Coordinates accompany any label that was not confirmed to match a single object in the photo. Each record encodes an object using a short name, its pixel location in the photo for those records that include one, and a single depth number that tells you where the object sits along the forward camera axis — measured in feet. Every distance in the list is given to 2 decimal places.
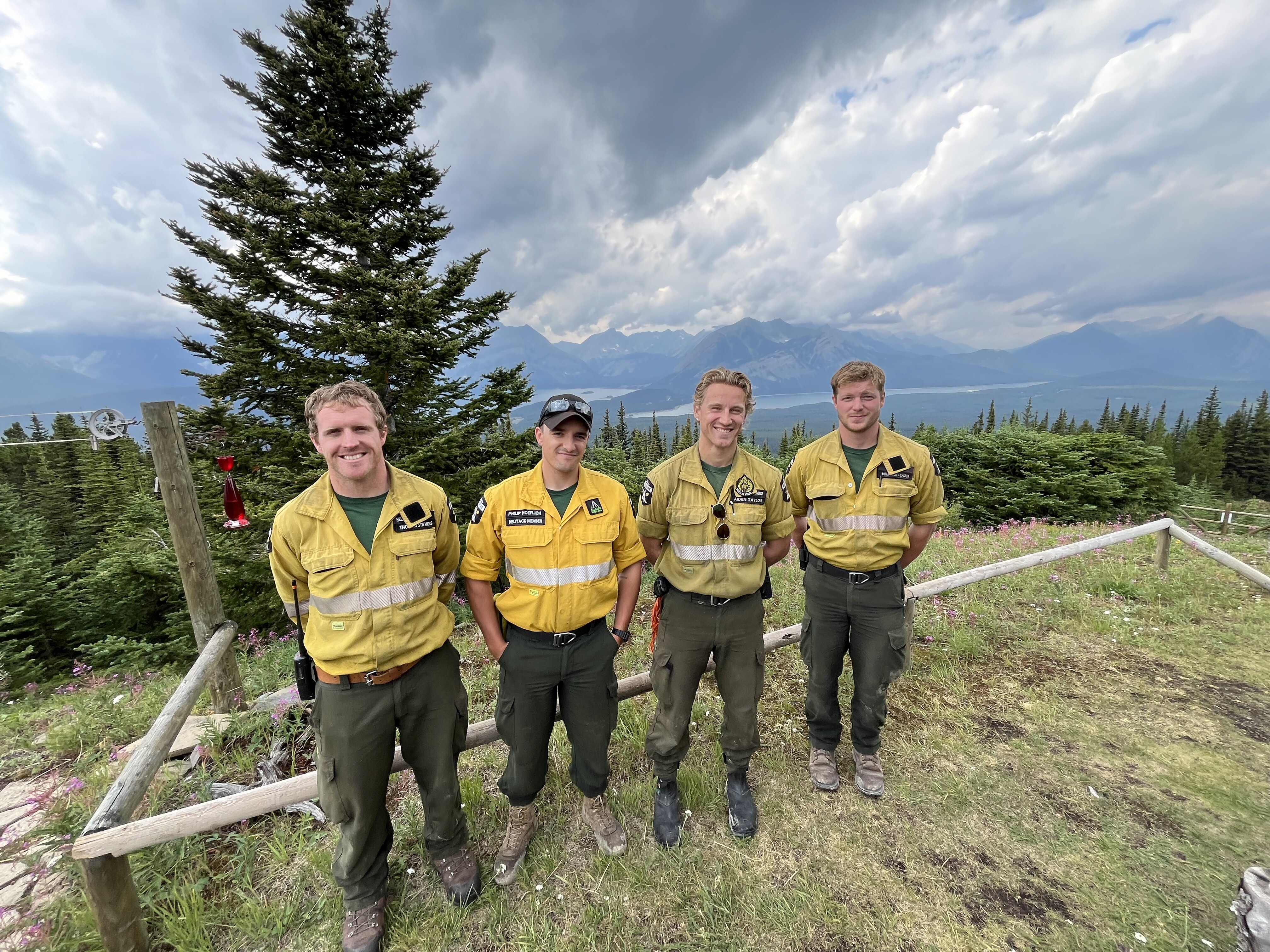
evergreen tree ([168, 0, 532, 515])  26.07
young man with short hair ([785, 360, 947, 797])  10.61
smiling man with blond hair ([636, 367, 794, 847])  9.69
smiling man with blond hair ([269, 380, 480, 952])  7.77
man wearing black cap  8.81
